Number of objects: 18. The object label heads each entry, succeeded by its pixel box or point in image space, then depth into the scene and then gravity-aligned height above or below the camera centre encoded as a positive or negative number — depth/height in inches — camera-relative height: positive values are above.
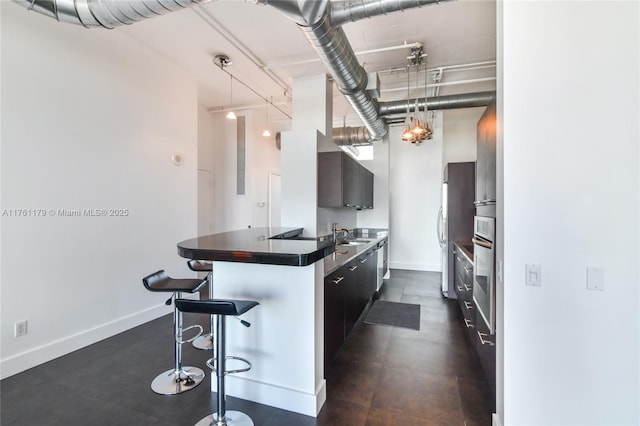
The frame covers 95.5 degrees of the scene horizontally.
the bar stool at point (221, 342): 65.5 -33.0
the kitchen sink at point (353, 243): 166.6 -19.2
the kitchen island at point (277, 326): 78.2 -32.2
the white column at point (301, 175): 152.2 +18.7
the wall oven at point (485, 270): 81.3 -18.8
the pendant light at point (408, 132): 163.1 +44.8
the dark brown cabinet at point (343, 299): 93.9 -34.8
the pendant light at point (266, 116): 223.3 +83.4
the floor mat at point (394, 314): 143.6 -55.1
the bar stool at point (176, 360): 90.1 -49.2
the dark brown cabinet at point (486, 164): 84.0 +15.4
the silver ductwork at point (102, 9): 79.0 +56.2
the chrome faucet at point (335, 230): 179.2 -12.0
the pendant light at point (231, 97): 187.2 +83.7
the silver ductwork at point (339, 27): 73.4 +58.7
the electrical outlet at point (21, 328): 99.3 -41.0
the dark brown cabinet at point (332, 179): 157.2 +17.7
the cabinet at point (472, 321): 84.4 -40.1
